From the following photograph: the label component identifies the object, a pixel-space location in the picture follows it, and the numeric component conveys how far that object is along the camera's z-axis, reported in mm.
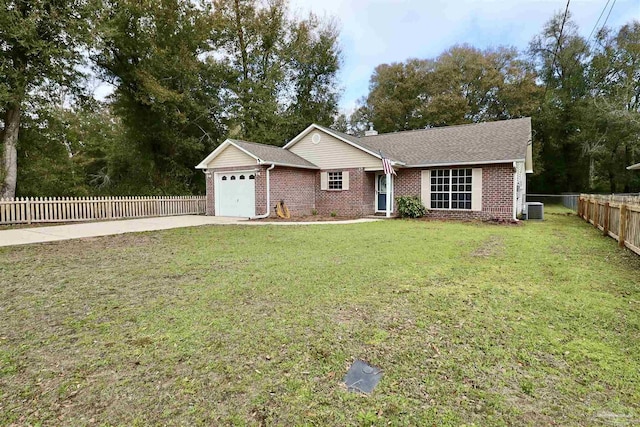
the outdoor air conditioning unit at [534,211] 14742
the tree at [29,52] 13430
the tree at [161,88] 19750
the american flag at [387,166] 14168
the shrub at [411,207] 15016
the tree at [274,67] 24594
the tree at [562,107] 28953
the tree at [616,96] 26097
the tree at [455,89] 31500
